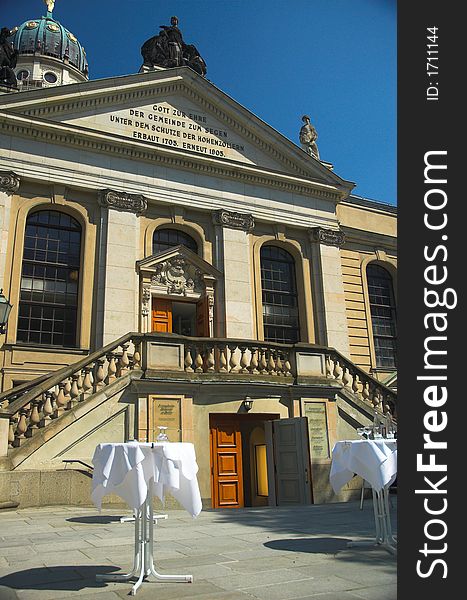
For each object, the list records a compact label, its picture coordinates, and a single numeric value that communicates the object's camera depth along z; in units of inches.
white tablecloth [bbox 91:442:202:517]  209.6
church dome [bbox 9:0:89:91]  2349.4
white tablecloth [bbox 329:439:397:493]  261.9
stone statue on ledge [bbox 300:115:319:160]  1024.9
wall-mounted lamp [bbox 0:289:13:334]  428.5
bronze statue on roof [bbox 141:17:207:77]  948.6
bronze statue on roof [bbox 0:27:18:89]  837.8
